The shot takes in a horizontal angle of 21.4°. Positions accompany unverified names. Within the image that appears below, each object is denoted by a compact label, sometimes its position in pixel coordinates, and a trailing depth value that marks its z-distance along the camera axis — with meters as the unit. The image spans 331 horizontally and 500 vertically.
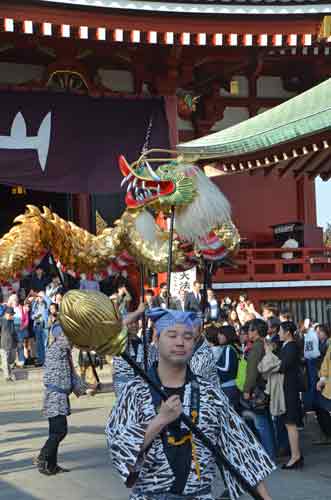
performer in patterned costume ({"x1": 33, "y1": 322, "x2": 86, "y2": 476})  7.99
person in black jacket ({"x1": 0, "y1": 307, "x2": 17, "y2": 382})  13.59
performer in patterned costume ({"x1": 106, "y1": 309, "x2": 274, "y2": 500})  3.47
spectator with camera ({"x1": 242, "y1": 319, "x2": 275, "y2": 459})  8.30
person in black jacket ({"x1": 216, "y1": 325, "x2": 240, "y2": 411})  8.07
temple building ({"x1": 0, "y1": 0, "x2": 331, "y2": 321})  14.93
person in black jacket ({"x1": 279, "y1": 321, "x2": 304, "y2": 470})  8.20
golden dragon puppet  7.84
